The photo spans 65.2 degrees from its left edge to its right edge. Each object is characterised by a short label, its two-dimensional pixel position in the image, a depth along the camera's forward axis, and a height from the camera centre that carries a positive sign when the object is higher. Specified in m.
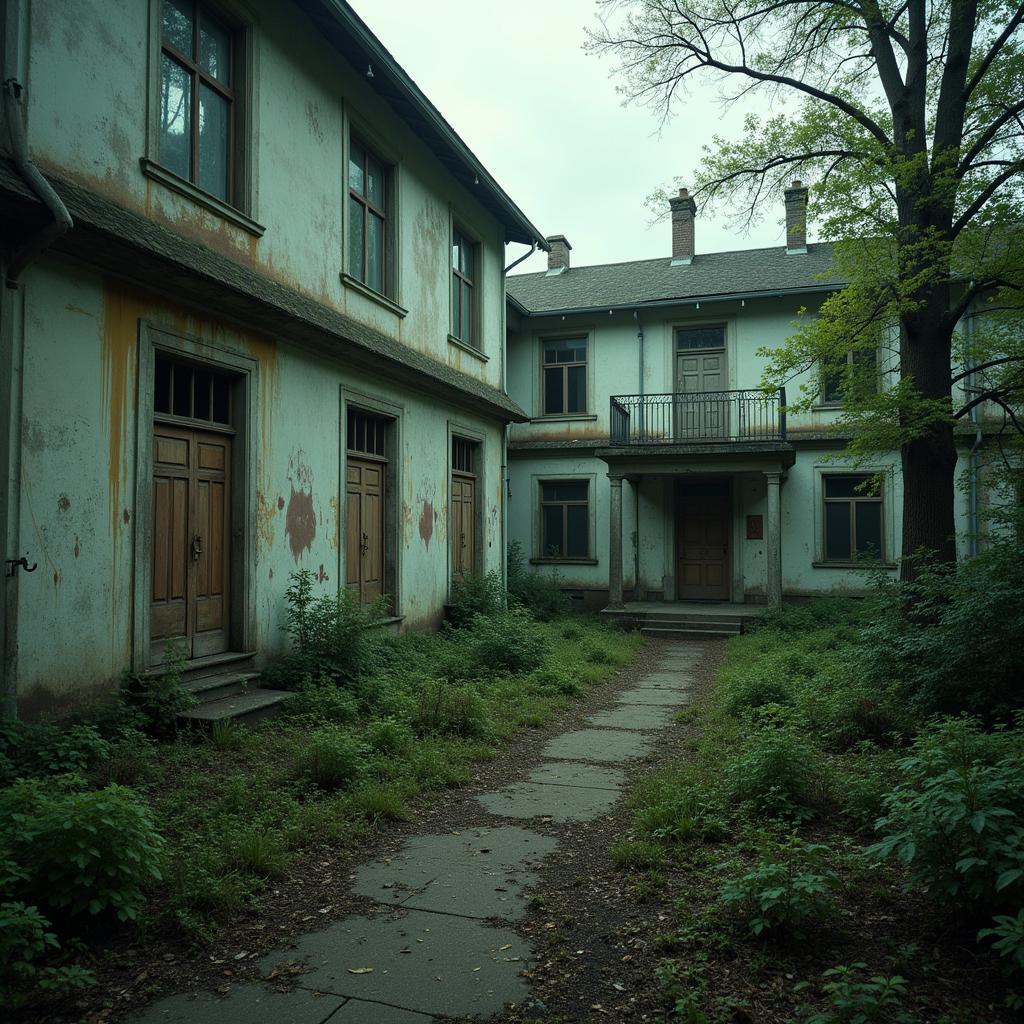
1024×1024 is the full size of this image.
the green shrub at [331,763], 5.14 -1.47
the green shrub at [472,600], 12.11 -0.99
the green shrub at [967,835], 2.93 -1.16
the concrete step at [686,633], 14.39 -1.79
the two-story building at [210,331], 5.43 +1.89
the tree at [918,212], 8.46 +3.47
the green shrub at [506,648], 9.49 -1.35
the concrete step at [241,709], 6.16 -1.40
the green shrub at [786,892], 3.14 -1.45
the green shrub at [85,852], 3.15 -1.26
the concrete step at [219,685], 6.71 -1.28
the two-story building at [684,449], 16.08 +1.76
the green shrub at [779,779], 4.62 -1.46
